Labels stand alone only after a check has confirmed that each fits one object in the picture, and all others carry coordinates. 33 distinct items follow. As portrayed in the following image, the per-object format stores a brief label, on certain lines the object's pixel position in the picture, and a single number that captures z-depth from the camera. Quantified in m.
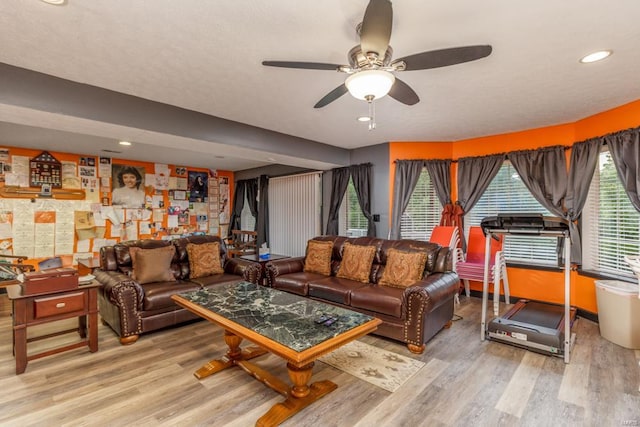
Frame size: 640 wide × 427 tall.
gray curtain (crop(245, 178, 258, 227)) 7.28
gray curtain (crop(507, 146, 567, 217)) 3.98
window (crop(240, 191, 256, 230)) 7.49
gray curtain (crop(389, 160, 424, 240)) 4.94
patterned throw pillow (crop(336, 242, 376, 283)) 3.84
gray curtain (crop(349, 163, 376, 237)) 5.18
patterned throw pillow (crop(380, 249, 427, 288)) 3.44
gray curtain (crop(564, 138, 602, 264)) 3.68
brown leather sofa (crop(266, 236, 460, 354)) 2.94
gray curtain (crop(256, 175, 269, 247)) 7.04
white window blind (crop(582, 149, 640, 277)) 3.42
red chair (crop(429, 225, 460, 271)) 4.45
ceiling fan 1.46
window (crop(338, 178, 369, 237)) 5.47
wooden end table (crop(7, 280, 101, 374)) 2.50
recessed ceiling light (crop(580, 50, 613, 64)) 2.22
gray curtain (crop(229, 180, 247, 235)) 7.62
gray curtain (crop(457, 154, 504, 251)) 4.55
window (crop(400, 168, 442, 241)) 5.09
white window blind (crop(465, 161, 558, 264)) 4.31
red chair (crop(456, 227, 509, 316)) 3.89
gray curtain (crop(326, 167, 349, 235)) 5.54
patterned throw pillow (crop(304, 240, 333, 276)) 4.24
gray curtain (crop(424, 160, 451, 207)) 4.91
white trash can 3.00
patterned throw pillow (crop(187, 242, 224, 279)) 4.00
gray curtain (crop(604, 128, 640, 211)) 3.12
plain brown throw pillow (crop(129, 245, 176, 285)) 3.55
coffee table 1.91
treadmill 2.78
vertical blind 6.06
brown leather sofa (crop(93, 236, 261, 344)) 3.09
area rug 2.45
